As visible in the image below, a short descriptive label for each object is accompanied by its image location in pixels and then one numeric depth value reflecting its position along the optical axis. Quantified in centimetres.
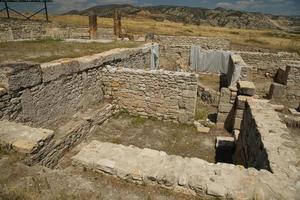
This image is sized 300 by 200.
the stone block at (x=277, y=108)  596
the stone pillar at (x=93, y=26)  1532
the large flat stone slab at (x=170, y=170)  336
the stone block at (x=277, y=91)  1092
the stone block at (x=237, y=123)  692
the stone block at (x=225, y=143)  664
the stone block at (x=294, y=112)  868
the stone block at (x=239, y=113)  680
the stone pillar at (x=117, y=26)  1700
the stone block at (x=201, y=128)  755
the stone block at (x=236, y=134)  662
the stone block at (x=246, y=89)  682
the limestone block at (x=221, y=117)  771
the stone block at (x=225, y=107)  764
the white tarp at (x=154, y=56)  1276
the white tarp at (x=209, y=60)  1606
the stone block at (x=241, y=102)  668
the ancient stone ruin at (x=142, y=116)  353
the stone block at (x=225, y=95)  743
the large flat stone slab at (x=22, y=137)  418
